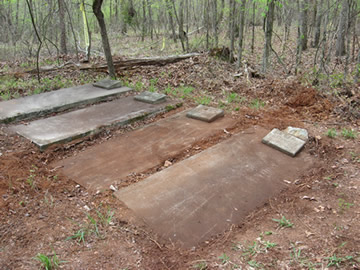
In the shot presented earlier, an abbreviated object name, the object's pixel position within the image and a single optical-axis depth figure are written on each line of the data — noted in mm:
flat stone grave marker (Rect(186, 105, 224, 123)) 4180
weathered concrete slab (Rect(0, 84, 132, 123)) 4211
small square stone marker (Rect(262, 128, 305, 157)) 3320
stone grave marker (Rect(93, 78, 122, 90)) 5335
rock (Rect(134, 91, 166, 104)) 4758
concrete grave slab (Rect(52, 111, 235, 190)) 2986
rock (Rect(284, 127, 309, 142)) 3607
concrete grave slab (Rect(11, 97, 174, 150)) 3596
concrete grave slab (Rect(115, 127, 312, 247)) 2281
